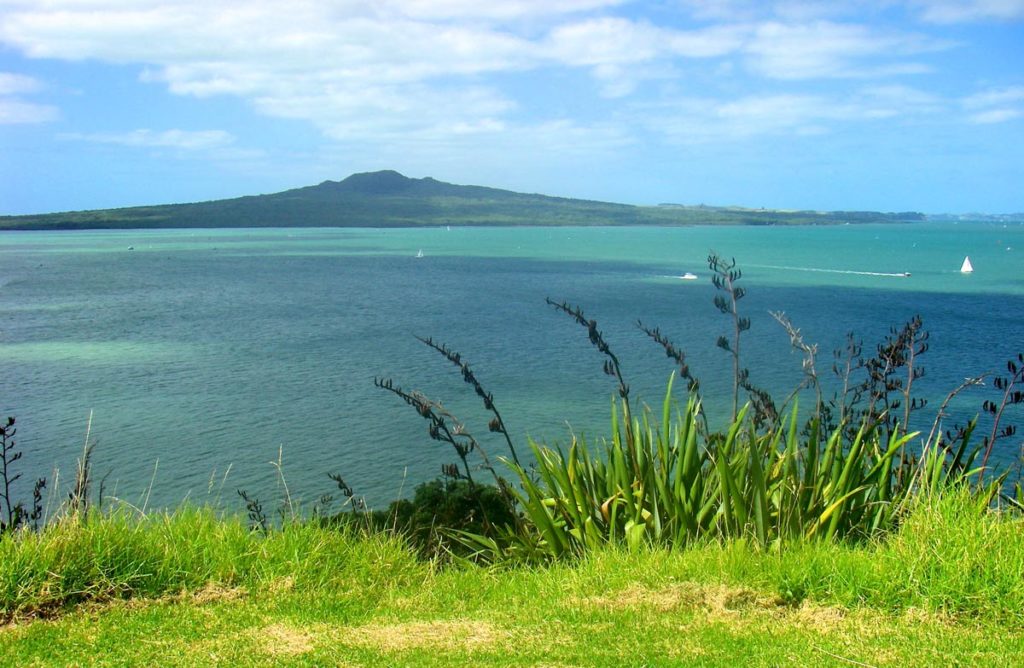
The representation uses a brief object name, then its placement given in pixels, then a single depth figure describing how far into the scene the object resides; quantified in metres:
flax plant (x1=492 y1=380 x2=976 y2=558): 5.37
